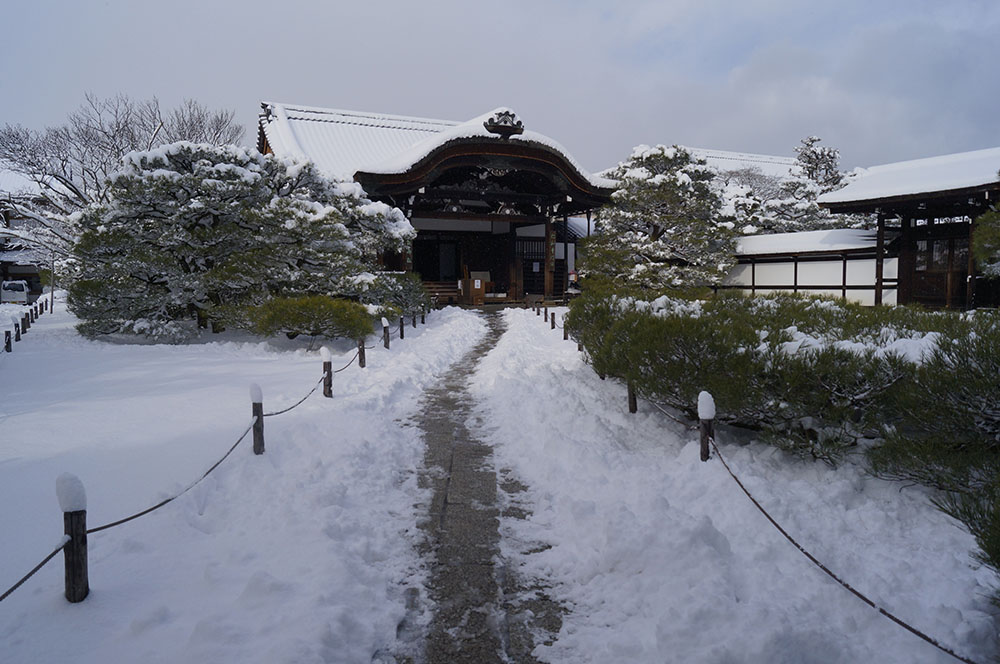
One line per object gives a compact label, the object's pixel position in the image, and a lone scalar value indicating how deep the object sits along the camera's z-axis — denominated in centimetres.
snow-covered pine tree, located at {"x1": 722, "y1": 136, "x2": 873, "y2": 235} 2564
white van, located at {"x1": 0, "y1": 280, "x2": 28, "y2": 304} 3238
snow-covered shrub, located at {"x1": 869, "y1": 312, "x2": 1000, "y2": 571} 377
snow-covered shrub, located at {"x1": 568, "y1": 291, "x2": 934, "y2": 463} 469
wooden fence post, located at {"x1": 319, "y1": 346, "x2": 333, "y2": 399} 817
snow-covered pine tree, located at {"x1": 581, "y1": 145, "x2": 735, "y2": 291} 1886
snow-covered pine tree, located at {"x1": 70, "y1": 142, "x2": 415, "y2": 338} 1291
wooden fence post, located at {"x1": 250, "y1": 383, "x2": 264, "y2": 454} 574
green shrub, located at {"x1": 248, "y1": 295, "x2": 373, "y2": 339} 1248
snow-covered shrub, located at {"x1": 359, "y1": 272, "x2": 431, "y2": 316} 1487
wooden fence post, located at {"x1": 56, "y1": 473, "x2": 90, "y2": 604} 318
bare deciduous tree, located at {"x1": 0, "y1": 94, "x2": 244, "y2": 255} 2489
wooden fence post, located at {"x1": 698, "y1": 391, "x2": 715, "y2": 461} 504
